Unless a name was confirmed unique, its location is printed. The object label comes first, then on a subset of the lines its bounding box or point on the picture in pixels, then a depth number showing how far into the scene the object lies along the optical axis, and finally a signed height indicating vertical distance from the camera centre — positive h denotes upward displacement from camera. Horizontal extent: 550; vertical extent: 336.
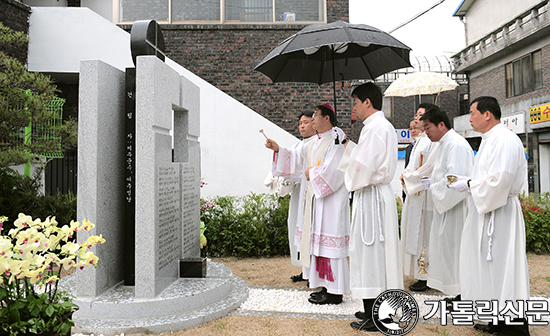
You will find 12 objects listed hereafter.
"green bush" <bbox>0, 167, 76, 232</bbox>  6.39 -0.29
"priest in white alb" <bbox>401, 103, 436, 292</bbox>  4.95 -0.57
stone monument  3.82 -0.26
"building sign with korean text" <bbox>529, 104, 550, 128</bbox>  16.56 +2.63
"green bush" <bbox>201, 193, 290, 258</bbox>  7.00 -0.85
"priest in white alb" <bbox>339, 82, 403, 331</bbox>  3.70 -0.36
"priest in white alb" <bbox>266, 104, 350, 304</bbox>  4.35 -0.42
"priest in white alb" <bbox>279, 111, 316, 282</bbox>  5.49 -0.08
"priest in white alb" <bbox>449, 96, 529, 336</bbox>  3.40 -0.39
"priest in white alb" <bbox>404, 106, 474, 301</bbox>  4.48 -0.20
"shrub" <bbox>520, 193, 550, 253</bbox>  7.33 -0.90
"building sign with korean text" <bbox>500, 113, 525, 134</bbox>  18.31 +2.58
